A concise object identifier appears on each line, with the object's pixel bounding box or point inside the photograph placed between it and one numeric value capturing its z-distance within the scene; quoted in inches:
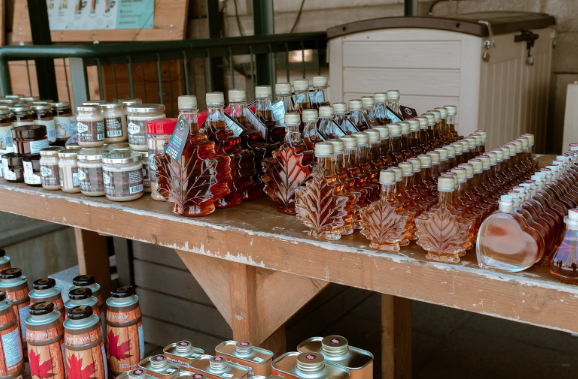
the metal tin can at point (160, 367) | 52.3
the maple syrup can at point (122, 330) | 64.9
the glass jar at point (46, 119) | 74.3
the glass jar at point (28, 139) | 68.6
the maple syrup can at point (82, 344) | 59.3
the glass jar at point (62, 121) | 76.4
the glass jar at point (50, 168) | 63.9
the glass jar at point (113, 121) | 66.9
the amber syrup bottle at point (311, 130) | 54.3
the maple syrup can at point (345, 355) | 49.6
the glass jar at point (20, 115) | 74.5
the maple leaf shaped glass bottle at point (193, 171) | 53.2
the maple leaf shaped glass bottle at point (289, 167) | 53.1
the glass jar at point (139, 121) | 61.7
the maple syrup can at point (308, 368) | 47.0
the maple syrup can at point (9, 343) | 63.8
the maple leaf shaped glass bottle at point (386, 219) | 45.0
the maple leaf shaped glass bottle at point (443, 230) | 42.8
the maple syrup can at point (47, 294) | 67.5
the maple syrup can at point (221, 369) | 48.8
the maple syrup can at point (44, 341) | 61.1
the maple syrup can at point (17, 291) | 71.4
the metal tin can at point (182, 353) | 55.2
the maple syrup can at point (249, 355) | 50.9
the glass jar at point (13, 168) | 68.9
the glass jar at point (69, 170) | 63.0
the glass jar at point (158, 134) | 56.8
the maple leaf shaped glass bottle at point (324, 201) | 47.5
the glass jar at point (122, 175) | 58.9
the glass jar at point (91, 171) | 61.0
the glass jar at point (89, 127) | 65.4
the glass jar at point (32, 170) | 66.9
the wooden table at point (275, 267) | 40.2
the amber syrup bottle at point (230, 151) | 56.2
